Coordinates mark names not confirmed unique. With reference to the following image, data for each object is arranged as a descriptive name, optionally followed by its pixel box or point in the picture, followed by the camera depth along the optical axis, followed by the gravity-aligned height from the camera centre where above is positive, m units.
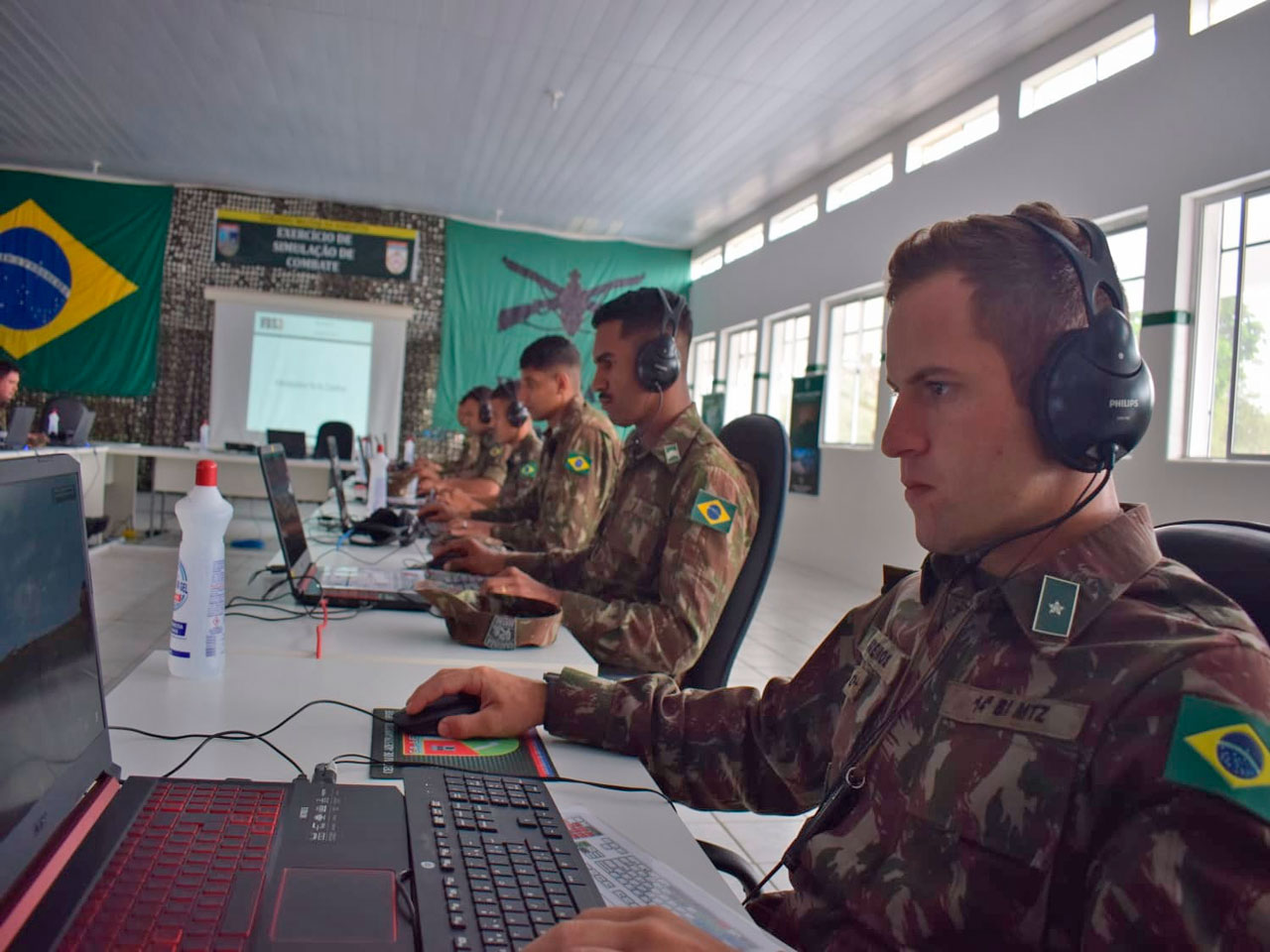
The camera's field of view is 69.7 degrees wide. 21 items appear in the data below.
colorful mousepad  0.98 -0.31
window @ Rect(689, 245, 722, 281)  9.88 +2.54
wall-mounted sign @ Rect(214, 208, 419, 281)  9.58 +2.33
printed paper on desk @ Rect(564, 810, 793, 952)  0.68 -0.33
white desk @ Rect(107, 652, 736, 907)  0.90 -0.31
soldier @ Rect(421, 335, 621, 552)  3.00 +0.03
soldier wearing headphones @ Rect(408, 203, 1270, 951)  0.56 -0.14
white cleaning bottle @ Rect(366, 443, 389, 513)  3.53 -0.06
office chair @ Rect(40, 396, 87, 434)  6.82 +0.26
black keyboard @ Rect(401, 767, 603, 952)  0.63 -0.30
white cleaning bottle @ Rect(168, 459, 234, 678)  1.17 -0.17
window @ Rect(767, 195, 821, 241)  7.67 +2.46
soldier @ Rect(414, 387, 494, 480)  5.66 +0.24
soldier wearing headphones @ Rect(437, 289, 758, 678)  1.70 -0.09
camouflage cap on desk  1.51 -0.25
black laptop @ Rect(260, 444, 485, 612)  1.77 -0.24
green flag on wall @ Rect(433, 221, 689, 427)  9.94 +1.98
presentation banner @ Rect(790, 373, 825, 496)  7.38 +0.53
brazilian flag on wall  8.96 +1.67
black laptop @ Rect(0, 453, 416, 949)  0.56 -0.28
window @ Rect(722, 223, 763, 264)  8.80 +2.50
